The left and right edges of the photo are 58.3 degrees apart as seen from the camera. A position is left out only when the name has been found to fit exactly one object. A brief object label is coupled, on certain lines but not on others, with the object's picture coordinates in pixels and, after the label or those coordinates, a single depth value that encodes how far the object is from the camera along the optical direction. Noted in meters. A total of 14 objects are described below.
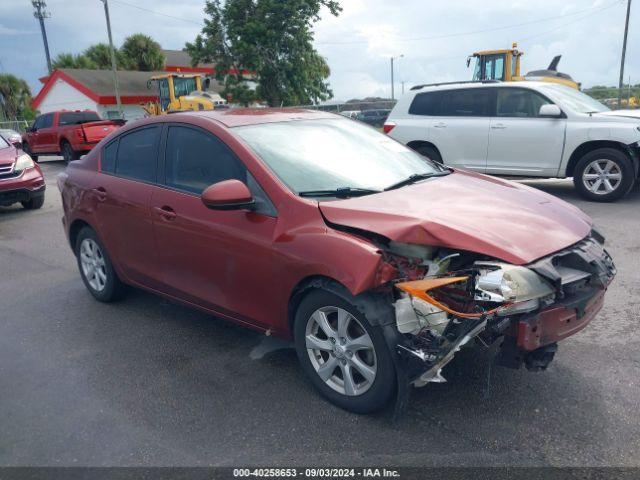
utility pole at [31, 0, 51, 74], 51.35
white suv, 8.40
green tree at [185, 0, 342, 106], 31.89
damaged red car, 2.85
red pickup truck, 17.92
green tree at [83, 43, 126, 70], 49.75
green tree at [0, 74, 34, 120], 45.06
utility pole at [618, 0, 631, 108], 31.42
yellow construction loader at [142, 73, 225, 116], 25.61
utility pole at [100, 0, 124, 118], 30.73
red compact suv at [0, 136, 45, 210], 9.62
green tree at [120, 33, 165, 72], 48.97
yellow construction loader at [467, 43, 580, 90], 17.05
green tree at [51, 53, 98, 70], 48.41
